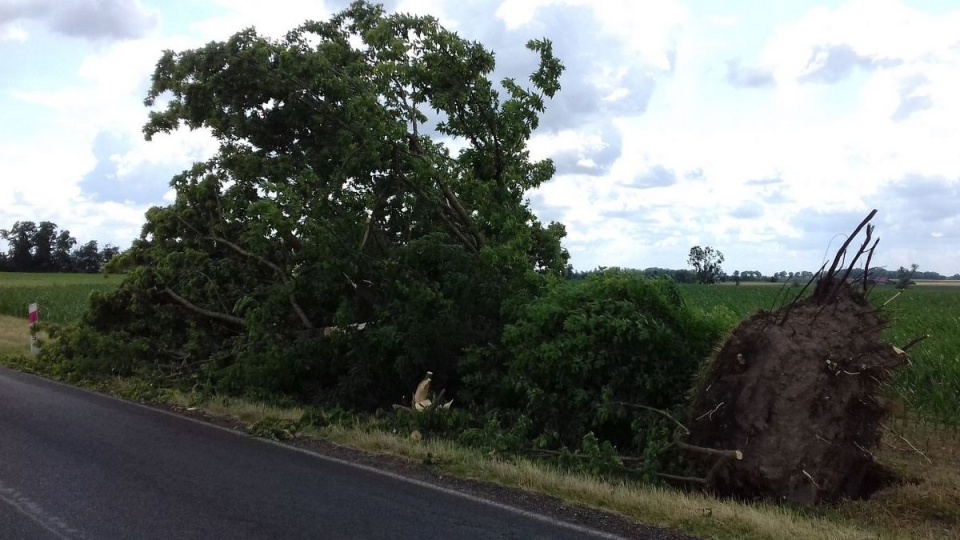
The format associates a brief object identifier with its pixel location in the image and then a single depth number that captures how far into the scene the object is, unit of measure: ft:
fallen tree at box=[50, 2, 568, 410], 36.01
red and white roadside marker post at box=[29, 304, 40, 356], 50.78
